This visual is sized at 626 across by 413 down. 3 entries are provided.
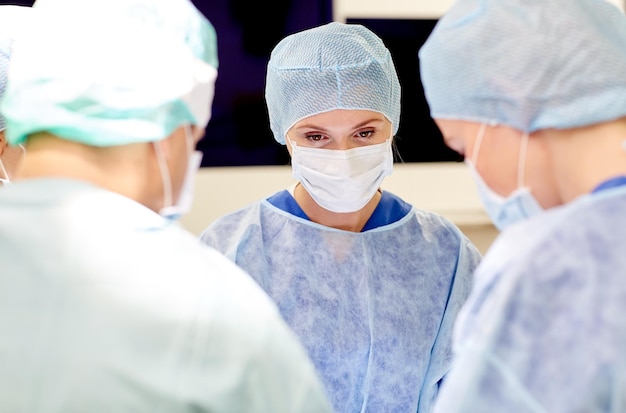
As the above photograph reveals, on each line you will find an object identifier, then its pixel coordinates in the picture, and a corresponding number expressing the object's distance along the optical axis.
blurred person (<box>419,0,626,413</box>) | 1.30
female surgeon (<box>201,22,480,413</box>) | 1.74
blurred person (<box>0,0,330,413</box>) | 1.31
